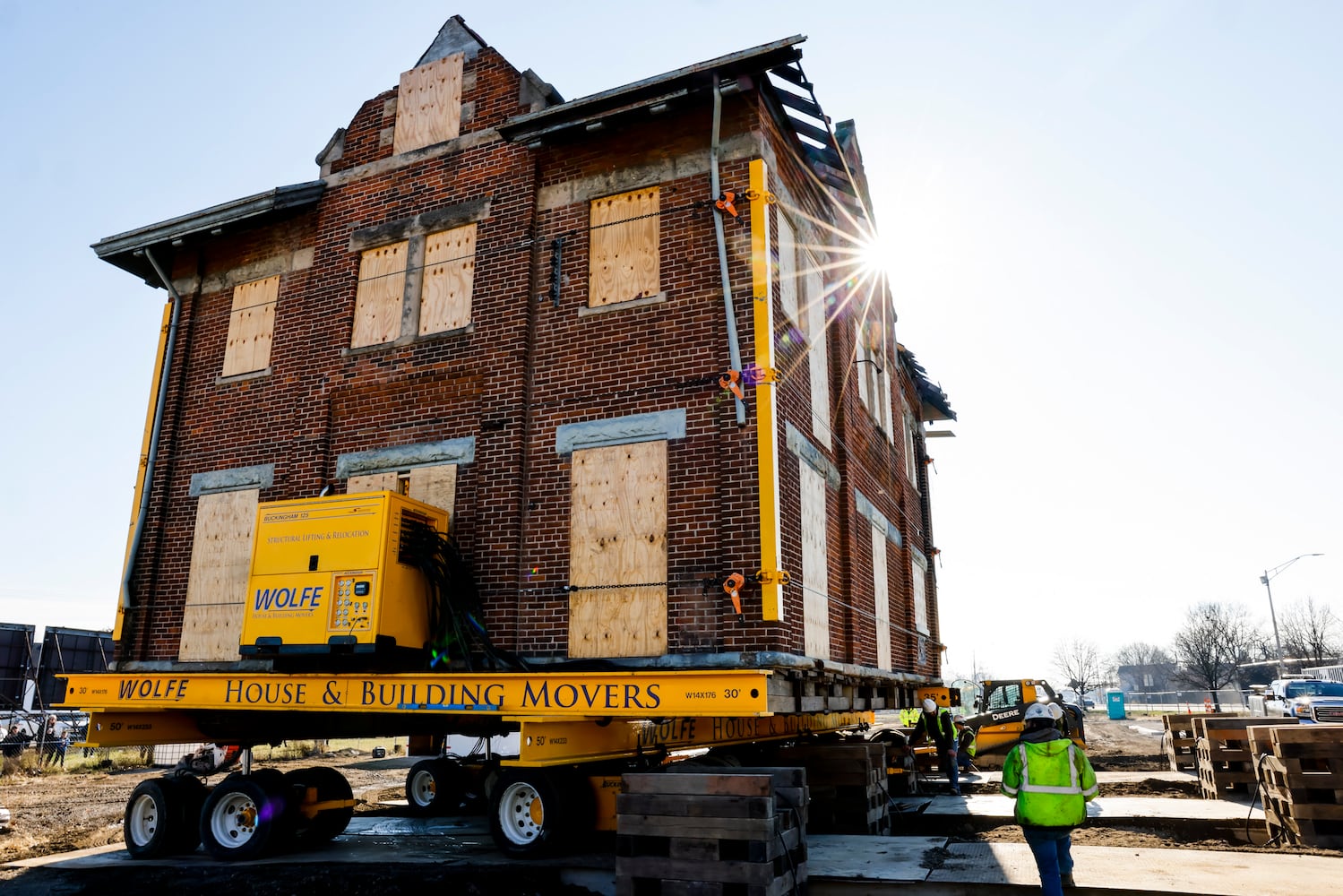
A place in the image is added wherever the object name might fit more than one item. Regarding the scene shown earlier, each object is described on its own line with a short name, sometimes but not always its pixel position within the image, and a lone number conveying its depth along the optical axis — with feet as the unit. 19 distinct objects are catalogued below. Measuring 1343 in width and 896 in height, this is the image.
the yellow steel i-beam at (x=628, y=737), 29.14
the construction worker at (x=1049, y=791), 23.22
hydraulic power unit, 31.71
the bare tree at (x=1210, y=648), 226.99
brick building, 33.50
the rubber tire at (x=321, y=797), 35.58
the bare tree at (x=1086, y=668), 368.48
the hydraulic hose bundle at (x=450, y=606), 33.68
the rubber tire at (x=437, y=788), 50.01
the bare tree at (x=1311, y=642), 247.09
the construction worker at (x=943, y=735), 56.70
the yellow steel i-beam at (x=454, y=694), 27.76
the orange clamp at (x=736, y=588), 30.91
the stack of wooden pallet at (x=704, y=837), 22.56
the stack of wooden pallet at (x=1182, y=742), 62.23
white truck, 88.48
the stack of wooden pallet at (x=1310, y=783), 33.24
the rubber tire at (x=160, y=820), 35.60
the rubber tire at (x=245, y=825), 33.91
